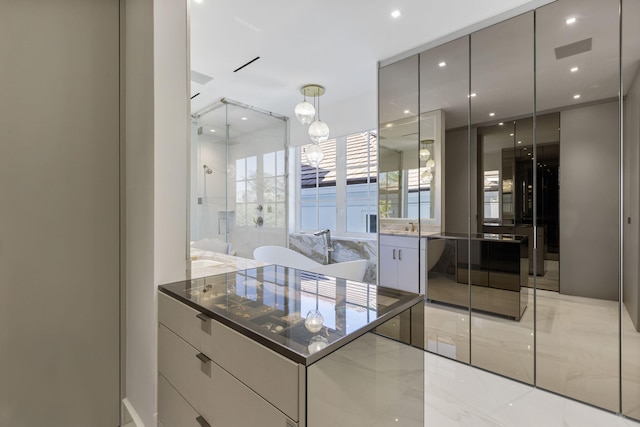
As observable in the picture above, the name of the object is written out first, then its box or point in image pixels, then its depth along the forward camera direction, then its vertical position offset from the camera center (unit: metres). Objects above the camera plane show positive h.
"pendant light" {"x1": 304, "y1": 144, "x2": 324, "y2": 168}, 3.20 +0.69
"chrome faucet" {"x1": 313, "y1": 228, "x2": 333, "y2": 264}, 4.41 -0.48
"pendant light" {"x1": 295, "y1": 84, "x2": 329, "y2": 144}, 2.92 +0.96
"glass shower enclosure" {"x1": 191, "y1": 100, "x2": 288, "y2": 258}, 4.42 +0.61
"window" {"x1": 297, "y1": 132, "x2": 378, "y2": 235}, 4.16 +0.41
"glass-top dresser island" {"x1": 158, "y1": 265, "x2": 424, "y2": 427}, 0.80 -0.43
